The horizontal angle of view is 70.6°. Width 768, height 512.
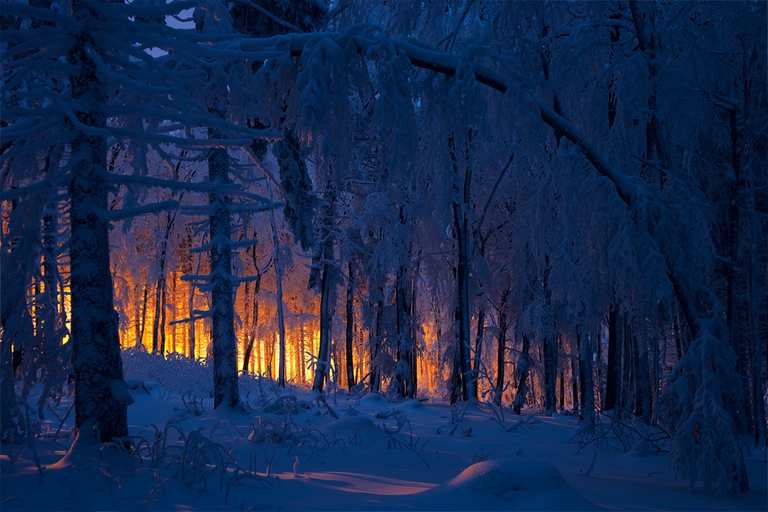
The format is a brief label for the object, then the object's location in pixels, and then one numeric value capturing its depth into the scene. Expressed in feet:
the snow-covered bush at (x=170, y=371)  50.44
